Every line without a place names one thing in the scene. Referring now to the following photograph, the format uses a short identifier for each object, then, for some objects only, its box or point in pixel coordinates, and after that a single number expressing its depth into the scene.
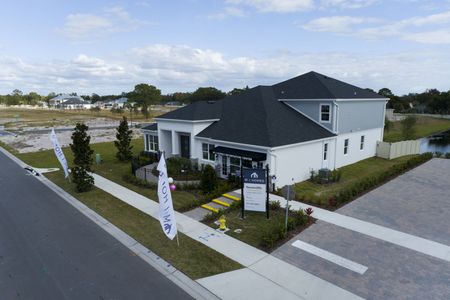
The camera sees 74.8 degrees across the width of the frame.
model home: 18.72
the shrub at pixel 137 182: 19.34
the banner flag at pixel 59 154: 20.31
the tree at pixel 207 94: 97.25
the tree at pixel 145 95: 83.06
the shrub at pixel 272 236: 11.18
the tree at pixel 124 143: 27.04
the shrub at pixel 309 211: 13.49
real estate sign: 13.89
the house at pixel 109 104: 154.50
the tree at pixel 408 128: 39.00
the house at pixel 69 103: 155.62
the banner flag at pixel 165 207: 11.10
